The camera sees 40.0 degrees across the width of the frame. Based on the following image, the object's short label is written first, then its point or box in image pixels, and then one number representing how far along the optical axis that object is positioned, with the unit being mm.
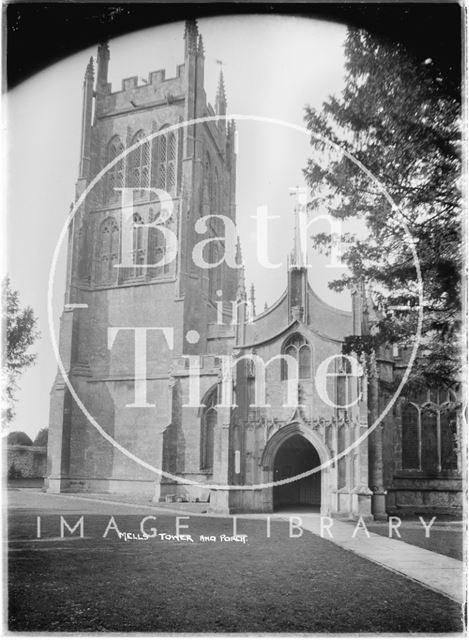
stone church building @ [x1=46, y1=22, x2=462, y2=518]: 23016
